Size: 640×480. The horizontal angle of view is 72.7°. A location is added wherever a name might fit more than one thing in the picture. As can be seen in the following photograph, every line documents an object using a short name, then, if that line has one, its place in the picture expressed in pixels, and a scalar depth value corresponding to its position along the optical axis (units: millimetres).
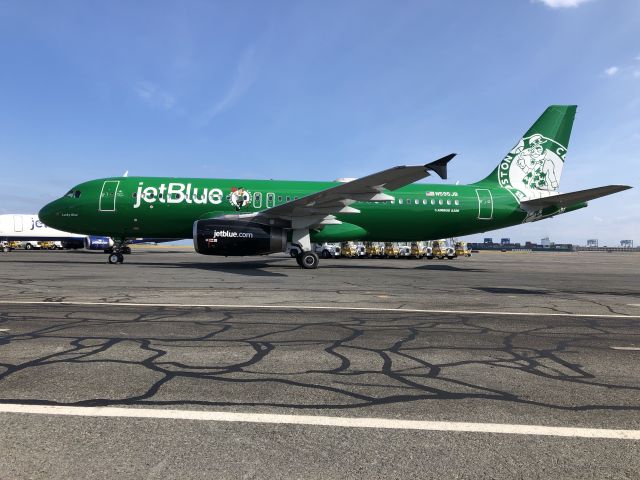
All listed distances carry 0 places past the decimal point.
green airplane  17922
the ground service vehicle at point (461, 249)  49050
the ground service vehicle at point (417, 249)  41972
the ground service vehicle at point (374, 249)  42844
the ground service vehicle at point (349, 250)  41406
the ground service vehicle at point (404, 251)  43094
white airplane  56594
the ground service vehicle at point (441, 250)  42812
